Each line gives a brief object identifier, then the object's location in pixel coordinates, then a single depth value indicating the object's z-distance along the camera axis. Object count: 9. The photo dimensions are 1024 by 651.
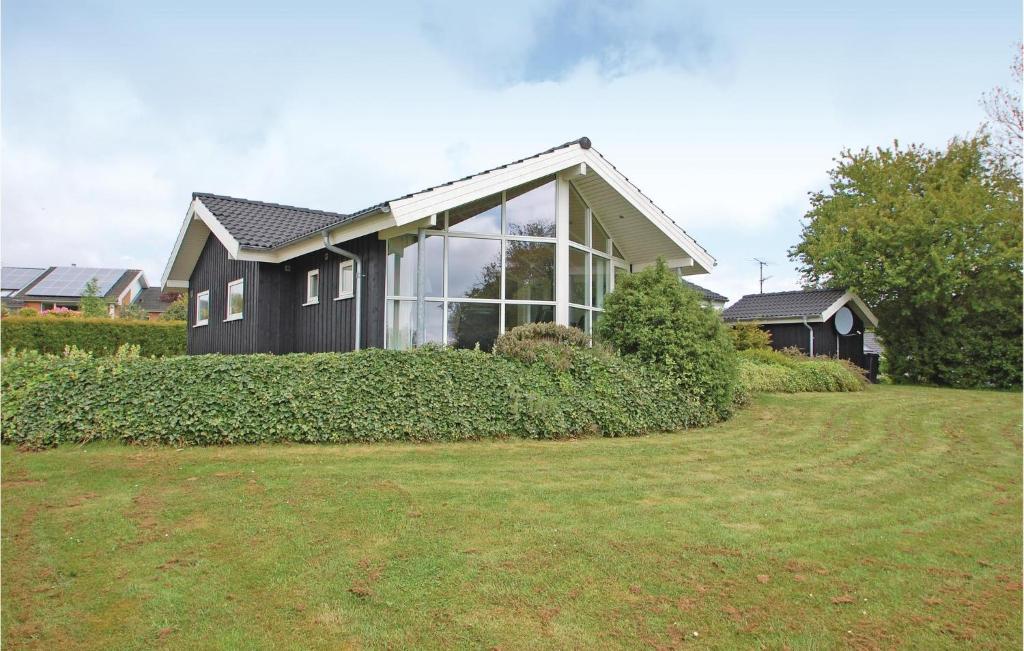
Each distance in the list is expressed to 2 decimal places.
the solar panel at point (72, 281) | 47.75
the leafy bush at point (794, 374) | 15.97
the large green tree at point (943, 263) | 20.44
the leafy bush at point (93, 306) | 33.06
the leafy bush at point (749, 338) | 19.25
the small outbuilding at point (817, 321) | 23.23
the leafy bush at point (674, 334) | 10.80
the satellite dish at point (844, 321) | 23.44
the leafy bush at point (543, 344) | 10.03
